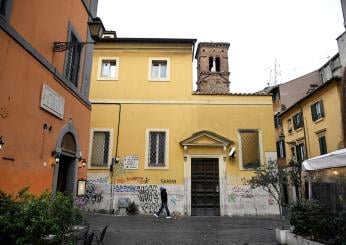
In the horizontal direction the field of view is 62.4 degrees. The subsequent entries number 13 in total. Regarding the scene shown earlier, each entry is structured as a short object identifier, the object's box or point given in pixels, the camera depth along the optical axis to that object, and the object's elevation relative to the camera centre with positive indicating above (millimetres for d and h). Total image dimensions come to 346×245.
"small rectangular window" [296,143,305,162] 23927 +3156
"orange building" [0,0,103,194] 5570 +2165
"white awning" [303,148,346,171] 5807 +633
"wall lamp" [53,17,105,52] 7672 +4101
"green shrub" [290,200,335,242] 5520 -619
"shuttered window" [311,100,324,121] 20841 +5805
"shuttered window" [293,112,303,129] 24156 +5872
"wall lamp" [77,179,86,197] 8990 -16
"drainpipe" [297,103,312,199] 23070 +4193
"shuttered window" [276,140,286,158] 28016 +3950
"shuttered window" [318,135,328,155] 20578 +3276
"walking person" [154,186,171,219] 12812 -544
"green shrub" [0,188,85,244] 3730 -435
